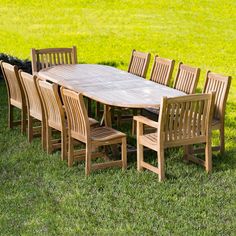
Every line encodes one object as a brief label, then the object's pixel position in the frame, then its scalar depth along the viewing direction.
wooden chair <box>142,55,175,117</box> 11.48
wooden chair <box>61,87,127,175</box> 9.28
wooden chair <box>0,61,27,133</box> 11.23
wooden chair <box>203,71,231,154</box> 9.95
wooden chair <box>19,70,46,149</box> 10.49
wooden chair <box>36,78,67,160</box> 9.72
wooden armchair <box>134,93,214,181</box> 9.06
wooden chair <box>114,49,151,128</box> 12.29
